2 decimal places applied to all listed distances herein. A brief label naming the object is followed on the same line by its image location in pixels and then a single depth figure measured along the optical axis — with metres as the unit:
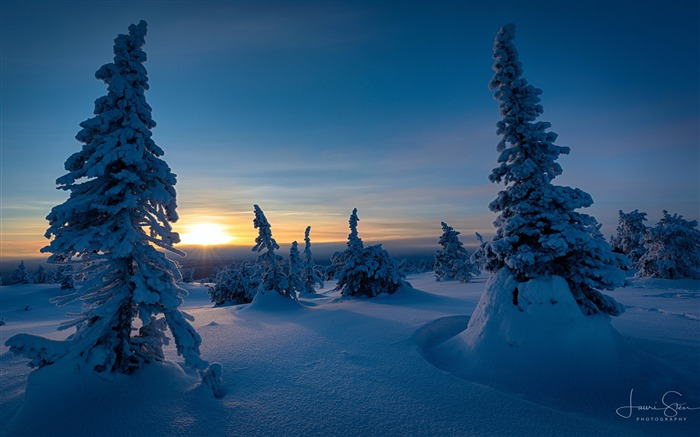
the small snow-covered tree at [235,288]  29.03
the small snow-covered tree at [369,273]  24.08
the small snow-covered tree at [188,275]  80.84
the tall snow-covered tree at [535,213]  8.12
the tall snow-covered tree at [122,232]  6.29
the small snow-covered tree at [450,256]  43.10
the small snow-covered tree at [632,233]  39.47
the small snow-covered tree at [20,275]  55.31
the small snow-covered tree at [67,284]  38.62
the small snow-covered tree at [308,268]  44.23
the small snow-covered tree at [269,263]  23.17
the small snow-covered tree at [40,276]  65.62
